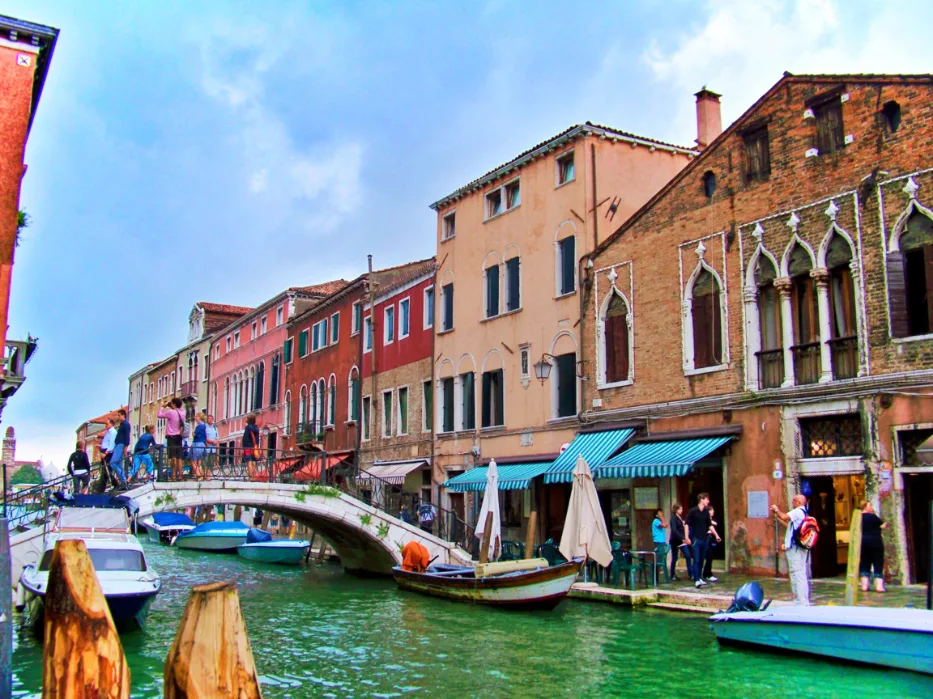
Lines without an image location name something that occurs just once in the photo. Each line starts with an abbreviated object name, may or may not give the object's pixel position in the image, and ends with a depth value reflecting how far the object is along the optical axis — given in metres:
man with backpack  12.08
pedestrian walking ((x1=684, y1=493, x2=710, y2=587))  15.64
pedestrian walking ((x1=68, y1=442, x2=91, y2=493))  19.30
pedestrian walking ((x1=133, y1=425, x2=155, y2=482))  19.55
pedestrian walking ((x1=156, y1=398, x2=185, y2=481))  19.86
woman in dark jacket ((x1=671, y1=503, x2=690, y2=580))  16.58
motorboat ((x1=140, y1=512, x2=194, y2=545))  41.25
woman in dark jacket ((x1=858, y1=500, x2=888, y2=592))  13.56
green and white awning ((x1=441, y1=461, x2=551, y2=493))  21.56
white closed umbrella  18.70
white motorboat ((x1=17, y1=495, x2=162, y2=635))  13.52
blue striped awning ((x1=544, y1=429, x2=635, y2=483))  19.14
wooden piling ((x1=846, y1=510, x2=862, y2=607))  11.34
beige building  21.98
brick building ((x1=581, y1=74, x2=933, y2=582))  14.70
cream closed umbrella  16.17
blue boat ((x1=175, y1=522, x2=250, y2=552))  35.97
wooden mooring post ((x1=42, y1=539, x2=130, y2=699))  4.23
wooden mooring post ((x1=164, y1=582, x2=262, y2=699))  3.96
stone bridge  19.56
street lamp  21.88
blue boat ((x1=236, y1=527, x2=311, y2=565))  30.42
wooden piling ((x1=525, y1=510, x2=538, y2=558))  16.75
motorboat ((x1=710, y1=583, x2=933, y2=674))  9.67
